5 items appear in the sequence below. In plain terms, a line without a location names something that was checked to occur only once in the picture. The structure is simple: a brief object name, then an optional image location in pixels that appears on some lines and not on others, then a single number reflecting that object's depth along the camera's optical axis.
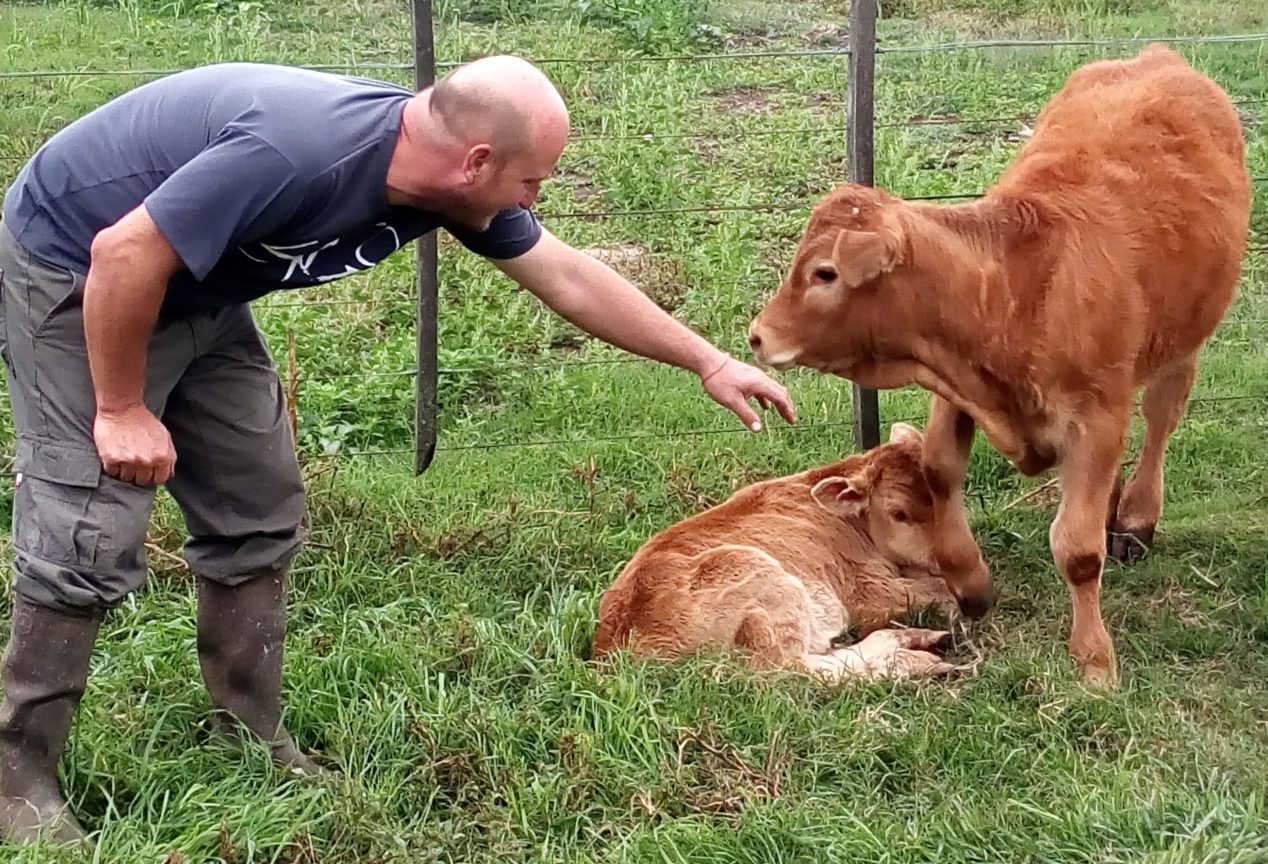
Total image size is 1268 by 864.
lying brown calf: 5.23
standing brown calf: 5.03
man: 3.57
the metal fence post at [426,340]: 6.27
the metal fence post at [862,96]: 6.48
